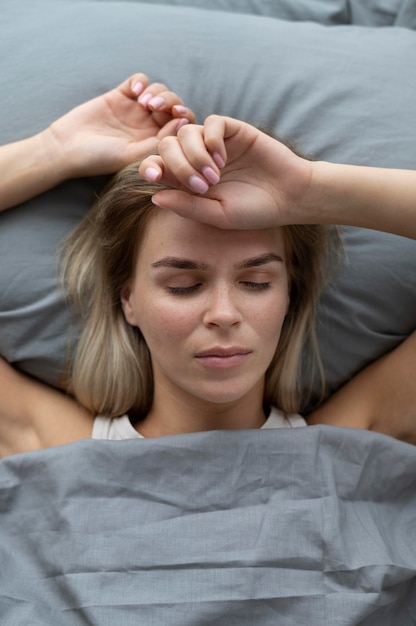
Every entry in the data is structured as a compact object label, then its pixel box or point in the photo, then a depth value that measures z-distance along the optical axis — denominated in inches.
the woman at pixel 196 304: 45.4
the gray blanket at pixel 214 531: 46.5
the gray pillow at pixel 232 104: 51.6
